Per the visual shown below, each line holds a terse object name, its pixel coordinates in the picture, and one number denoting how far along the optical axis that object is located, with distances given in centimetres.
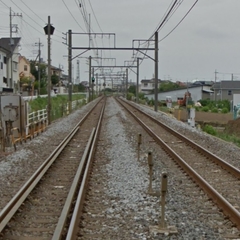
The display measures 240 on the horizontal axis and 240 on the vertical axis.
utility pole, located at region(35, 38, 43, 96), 6663
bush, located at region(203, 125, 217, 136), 2829
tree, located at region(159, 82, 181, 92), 12538
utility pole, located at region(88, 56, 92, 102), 6912
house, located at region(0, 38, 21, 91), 5518
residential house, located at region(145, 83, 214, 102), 9181
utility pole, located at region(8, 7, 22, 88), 4759
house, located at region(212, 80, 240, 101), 8919
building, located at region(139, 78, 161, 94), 16788
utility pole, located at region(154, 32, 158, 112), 3690
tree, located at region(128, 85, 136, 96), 12426
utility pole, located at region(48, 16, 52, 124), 2628
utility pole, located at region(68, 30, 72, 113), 3725
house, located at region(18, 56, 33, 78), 9456
